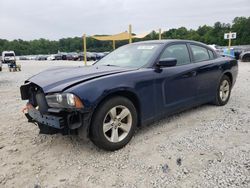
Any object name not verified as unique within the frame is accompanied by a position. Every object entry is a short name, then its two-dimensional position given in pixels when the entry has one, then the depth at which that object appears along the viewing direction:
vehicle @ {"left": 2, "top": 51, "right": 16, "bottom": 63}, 24.98
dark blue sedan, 2.24
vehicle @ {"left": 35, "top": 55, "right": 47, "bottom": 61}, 43.82
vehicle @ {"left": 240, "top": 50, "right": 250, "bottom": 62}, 14.96
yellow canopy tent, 14.60
